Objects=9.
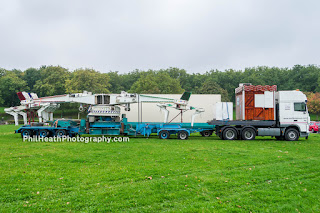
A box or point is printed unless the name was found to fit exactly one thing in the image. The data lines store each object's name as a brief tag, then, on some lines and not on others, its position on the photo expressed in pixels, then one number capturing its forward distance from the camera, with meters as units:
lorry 16.97
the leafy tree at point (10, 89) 62.53
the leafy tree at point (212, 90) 55.00
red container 17.22
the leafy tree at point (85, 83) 48.41
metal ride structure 17.27
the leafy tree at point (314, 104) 49.62
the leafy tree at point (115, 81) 73.31
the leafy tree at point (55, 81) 53.94
